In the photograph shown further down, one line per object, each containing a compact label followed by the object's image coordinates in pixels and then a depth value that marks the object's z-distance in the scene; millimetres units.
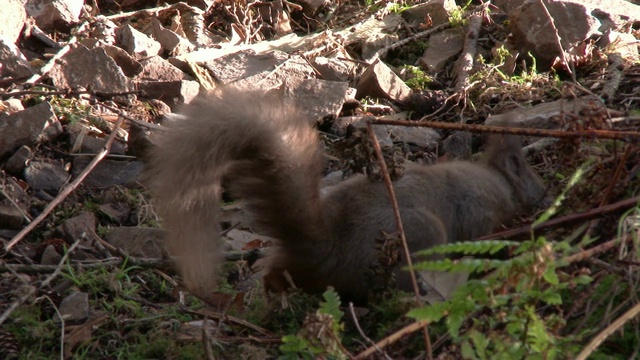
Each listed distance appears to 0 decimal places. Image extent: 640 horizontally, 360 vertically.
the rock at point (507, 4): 15953
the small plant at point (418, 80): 14820
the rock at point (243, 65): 14695
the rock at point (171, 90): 13812
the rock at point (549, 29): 14344
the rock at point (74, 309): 8984
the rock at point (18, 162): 11992
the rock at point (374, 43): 15808
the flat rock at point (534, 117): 11305
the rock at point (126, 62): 14172
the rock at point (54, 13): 15289
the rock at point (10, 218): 10812
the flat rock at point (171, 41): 15305
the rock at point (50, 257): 10206
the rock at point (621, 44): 14289
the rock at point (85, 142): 12609
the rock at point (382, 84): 14187
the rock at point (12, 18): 14383
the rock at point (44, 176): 11898
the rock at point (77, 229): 10680
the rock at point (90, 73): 13453
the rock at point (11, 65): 13477
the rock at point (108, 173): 12328
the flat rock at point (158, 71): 14180
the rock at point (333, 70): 15023
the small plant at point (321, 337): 5492
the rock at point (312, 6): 17078
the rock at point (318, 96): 13516
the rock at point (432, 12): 16187
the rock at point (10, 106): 12852
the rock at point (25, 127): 12141
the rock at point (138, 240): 10578
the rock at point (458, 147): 12766
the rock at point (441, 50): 15242
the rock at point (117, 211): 11531
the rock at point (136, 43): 14797
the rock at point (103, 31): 15078
